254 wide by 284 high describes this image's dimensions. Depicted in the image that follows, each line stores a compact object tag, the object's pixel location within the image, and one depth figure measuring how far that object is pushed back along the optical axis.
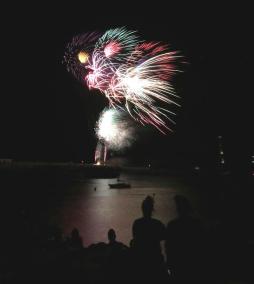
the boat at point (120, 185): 74.75
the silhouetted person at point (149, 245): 4.43
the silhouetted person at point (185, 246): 4.19
